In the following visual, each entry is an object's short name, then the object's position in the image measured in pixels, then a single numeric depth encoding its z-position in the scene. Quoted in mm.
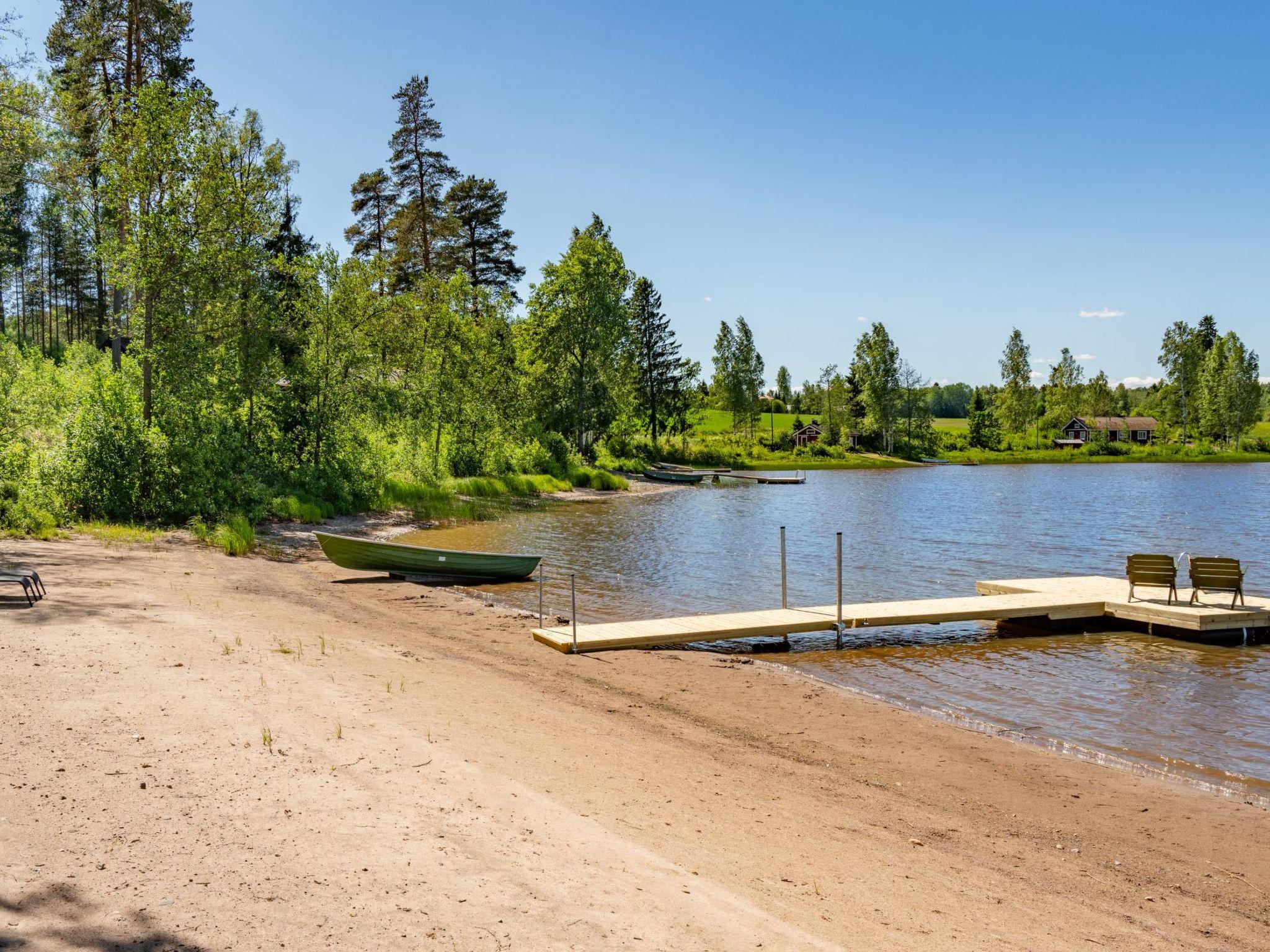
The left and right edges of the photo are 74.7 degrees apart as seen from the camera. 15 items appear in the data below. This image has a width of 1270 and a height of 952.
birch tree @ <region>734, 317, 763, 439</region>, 108812
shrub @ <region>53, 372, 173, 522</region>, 22188
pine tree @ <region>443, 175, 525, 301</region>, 62875
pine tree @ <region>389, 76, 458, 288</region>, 57469
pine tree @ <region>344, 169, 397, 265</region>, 60406
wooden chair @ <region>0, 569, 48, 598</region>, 12289
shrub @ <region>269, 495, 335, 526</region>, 29000
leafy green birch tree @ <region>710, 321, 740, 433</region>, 108812
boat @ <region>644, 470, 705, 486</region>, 71125
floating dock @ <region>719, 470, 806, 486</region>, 72375
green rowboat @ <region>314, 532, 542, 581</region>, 21234
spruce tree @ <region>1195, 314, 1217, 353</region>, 128750
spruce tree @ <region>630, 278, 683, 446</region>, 91562
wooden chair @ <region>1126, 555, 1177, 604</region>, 17734
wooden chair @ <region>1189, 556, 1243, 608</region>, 17438
